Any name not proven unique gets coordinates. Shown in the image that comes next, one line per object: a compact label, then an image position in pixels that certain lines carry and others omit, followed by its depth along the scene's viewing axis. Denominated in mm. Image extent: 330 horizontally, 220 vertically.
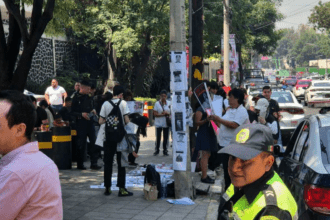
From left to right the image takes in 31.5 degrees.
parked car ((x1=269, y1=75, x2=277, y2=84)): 81931
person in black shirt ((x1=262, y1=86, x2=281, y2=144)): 11266
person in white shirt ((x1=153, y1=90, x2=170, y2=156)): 15711
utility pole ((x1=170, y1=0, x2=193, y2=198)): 9539
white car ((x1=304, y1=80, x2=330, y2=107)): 36531
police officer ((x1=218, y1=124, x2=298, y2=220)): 2592
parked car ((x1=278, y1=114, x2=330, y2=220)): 4719
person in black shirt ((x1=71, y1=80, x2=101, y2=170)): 12805
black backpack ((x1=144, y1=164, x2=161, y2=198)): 9492
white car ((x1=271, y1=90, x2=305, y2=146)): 18234
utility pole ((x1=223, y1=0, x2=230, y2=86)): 26547
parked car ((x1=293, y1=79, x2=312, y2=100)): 46281
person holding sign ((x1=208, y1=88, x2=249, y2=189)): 8773
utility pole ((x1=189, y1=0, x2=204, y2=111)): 13188
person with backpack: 9734
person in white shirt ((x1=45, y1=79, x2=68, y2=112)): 17688
